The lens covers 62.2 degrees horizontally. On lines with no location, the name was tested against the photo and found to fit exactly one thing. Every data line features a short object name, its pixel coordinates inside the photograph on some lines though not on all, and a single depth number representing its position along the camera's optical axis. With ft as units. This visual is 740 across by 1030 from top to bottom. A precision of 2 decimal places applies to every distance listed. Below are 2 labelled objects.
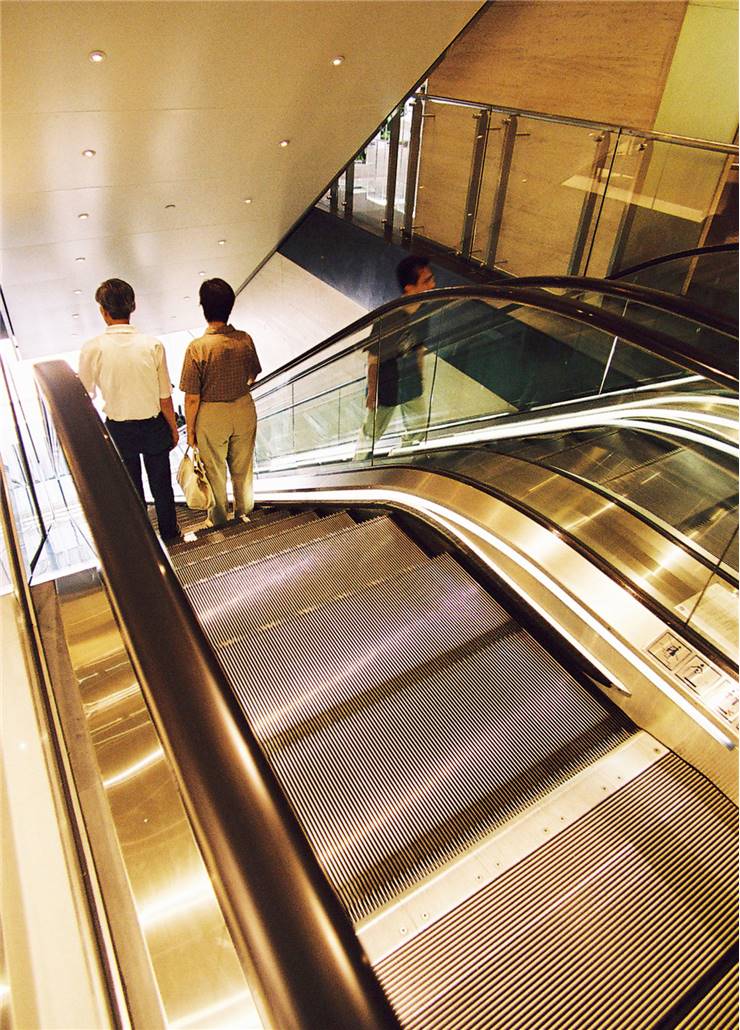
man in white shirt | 11.42
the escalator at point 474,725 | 2.78
